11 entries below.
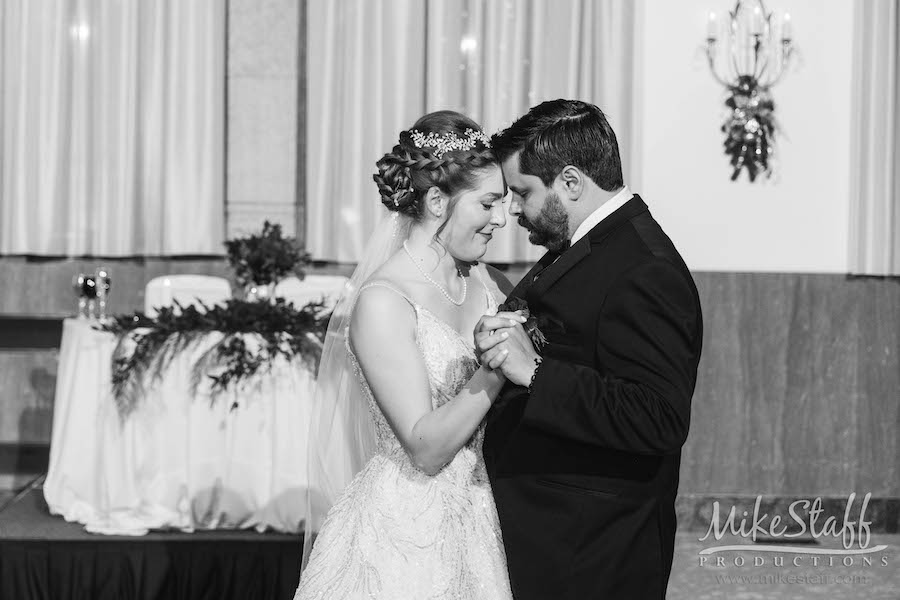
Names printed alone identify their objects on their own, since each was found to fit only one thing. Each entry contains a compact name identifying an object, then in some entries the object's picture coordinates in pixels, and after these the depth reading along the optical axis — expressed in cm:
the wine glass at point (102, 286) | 510
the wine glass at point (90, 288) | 508
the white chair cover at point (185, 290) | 553
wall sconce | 581
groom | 177
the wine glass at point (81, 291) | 507
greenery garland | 446
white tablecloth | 441
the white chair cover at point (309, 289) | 552
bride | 211
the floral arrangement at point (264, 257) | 483
